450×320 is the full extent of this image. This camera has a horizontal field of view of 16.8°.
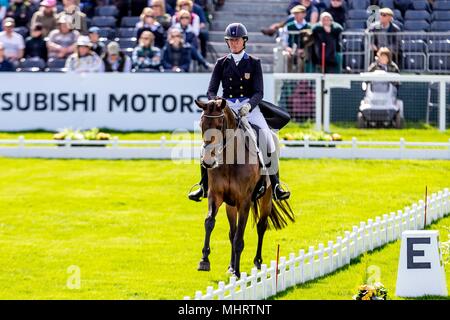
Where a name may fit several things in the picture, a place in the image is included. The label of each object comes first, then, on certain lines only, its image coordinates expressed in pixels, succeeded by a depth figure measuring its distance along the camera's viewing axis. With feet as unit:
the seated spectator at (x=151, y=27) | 115.75
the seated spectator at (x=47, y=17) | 119.14
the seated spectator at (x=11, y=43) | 116.26
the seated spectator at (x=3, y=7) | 122.01
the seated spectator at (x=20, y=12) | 122.72
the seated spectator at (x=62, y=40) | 116.88
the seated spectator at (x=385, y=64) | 111.34
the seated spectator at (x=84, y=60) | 113.09
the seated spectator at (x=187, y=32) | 114.42
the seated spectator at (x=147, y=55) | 113.39
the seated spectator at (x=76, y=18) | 118.42
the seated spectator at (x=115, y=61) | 114.73
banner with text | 112.27
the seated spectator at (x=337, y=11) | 116.06
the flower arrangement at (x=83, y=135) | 105.29
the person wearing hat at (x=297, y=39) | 113.09
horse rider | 67.55
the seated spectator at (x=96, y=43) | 115.14
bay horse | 63.21
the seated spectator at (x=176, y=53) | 112.88
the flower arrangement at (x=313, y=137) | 103.35
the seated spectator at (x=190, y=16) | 115.75
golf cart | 110.83
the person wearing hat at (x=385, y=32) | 112.16
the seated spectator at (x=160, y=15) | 117.50
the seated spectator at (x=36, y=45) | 117.50
